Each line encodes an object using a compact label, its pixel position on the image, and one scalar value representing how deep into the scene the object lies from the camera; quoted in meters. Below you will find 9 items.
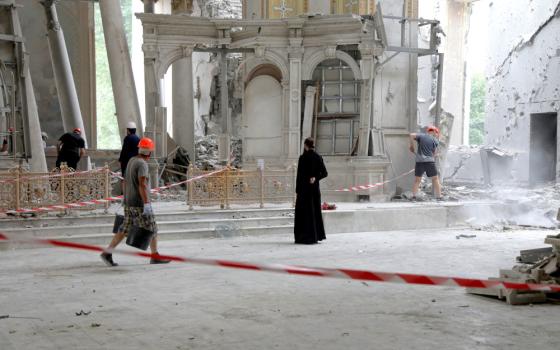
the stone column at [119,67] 16.80
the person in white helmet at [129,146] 12.75
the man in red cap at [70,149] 14.34
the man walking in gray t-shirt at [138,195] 8.46
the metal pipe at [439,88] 16.97
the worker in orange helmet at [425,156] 15.43
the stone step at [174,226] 10.79
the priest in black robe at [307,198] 11.18
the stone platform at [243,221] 10.97
